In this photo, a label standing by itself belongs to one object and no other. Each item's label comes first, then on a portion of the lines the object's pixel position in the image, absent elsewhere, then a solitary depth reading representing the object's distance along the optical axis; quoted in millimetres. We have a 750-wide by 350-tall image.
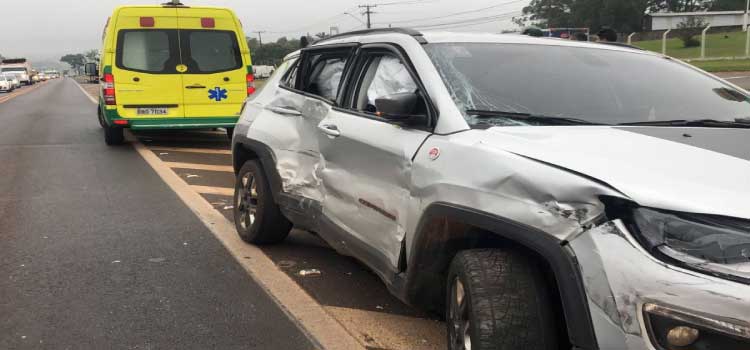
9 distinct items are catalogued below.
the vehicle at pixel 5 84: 51219
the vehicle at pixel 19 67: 73400
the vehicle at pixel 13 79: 54219
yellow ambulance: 11312
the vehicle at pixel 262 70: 67338
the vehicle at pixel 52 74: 135788
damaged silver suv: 1953
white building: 63162
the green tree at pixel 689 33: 51906
